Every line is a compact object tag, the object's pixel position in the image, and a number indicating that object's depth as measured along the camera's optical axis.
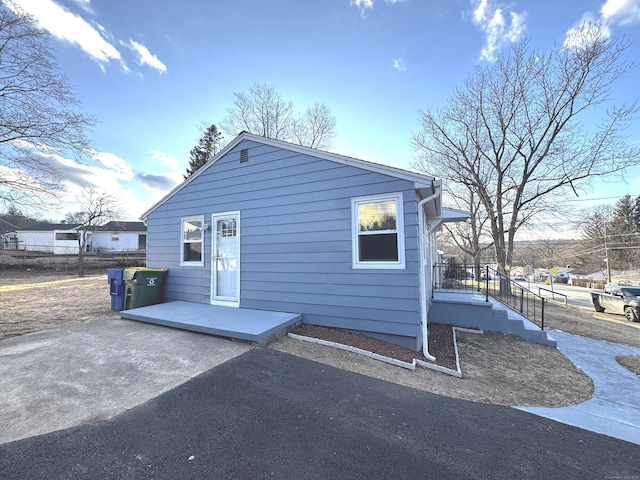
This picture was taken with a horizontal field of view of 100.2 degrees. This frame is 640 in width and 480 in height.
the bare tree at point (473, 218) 19.69
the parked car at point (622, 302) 12.15
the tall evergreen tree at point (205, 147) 24.30
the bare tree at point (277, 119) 18.97
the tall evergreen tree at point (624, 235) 32.59
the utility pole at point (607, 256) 30.84
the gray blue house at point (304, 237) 4.54
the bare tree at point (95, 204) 19.11
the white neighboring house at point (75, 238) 30.59
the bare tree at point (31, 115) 6.67
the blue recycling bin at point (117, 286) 6.43
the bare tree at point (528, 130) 12.78
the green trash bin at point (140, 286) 6.24
